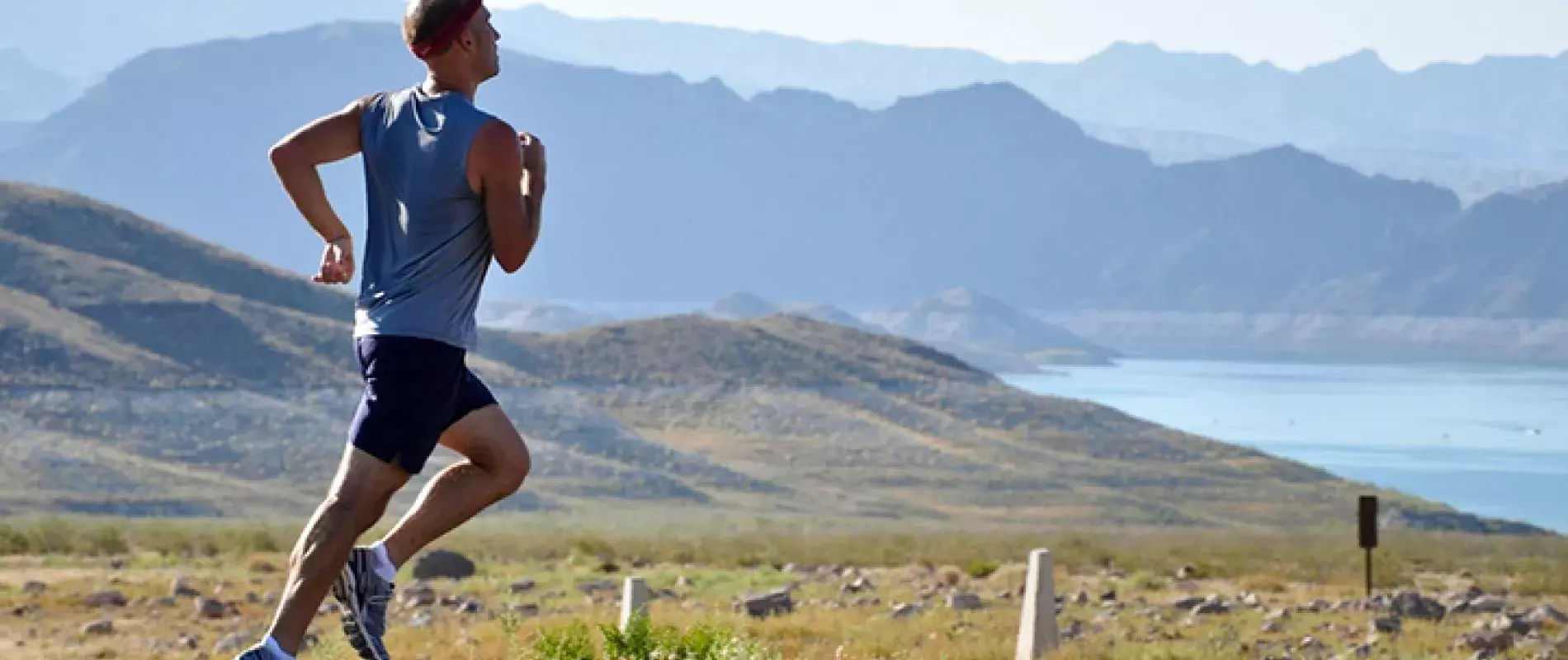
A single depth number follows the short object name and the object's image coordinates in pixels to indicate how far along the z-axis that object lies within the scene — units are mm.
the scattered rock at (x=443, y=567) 26984
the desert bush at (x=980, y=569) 25562
